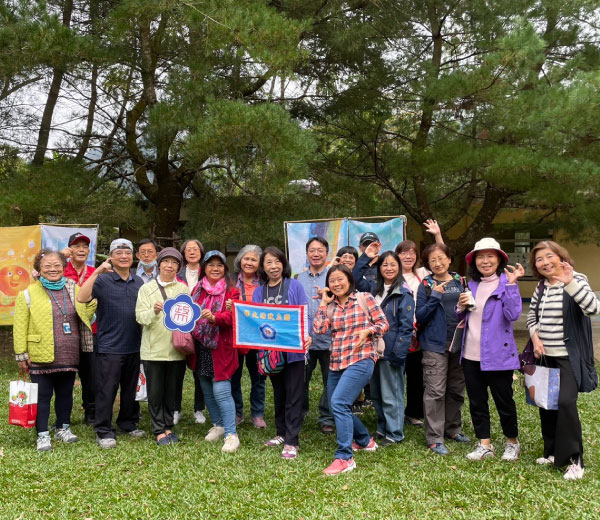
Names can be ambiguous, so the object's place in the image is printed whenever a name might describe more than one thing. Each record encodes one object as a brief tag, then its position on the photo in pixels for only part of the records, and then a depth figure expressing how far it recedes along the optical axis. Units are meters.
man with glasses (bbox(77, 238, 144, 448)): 4.36
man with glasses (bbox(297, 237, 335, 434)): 4.71
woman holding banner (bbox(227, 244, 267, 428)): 4.69
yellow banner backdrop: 7.09
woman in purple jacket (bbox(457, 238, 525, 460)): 3.86
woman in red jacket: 4.28
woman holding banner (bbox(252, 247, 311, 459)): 4.13
